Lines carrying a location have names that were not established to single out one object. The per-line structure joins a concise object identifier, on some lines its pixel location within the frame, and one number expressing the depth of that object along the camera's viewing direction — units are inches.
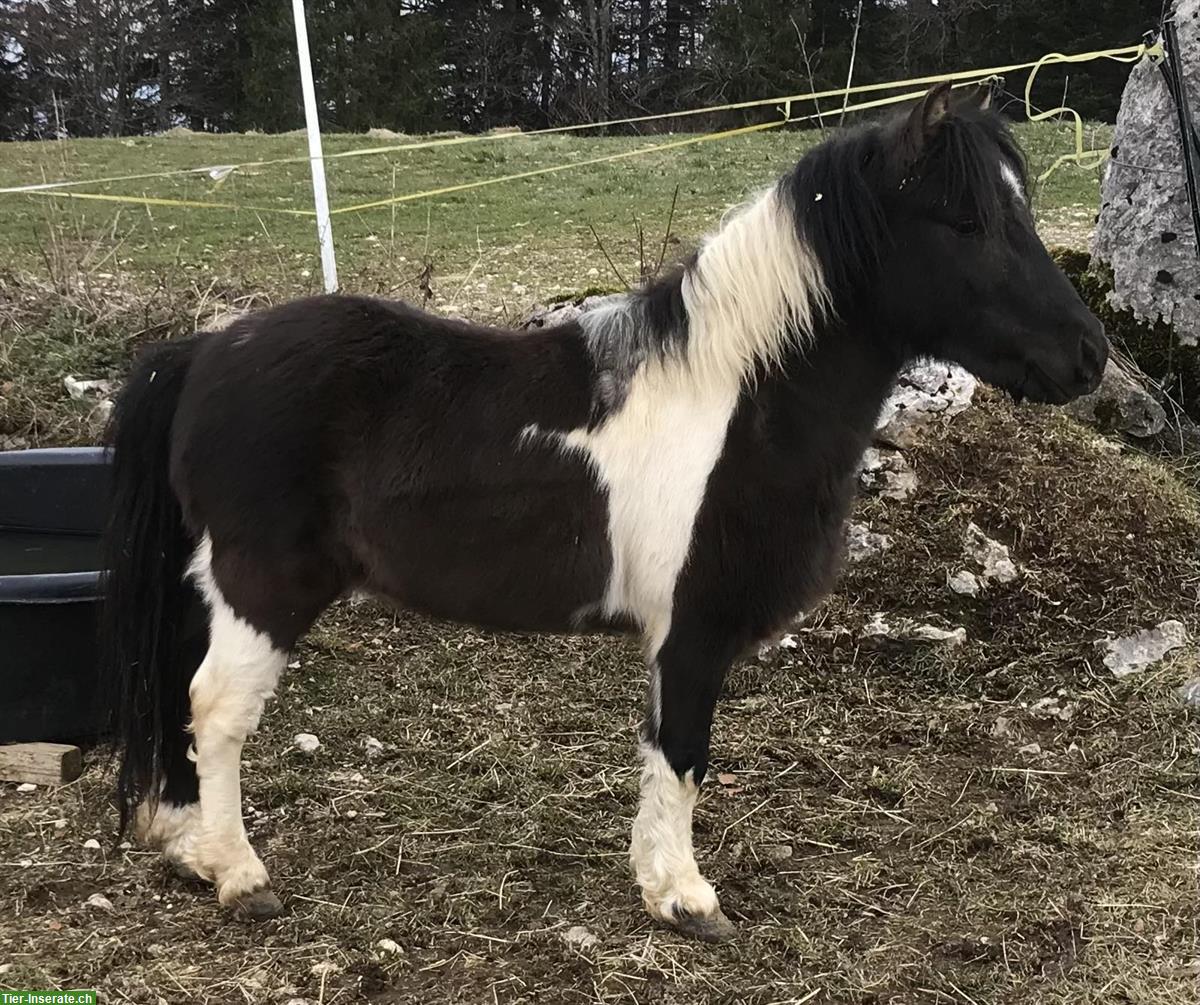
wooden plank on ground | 118.1
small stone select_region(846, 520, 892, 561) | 156.6
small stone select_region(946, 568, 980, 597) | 151.1
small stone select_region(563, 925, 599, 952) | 94.1
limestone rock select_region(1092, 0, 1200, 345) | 181.6
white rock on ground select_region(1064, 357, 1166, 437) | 185.0
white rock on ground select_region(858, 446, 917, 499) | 163.8
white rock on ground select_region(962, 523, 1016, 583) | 152.7
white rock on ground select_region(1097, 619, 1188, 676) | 141.9
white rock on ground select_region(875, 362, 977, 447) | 171.0
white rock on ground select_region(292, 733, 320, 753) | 127.8
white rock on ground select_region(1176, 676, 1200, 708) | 131.6
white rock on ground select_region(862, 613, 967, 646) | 146.4
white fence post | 225.9
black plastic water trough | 116.6
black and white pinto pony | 88.3
